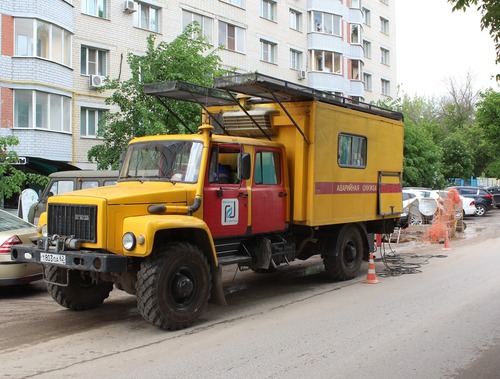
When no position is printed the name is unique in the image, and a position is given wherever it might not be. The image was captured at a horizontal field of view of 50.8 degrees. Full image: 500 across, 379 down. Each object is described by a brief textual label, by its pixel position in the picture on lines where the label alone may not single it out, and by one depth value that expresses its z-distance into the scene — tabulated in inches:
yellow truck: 249.9
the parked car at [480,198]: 1126.4
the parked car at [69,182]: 465.7
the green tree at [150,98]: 632.4
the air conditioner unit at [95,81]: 916.4
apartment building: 820.0
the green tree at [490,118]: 1312.7
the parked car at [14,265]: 318.3
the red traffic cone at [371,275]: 386.0
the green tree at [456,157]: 1659.7
